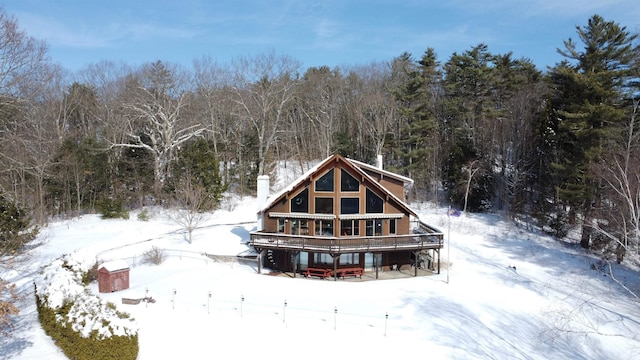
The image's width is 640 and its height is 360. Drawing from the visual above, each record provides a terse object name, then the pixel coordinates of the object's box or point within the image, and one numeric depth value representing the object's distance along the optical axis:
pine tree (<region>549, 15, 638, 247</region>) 28.12
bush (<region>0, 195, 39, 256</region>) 21.77
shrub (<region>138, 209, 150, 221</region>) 34.94
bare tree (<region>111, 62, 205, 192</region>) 38.88
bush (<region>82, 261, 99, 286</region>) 20.66
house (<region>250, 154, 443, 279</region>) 23.28
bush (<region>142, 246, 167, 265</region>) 24.78
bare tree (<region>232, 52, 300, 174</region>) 42.75
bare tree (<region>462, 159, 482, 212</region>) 36.38
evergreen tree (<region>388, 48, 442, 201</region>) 41.06
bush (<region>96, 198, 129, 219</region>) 34.53
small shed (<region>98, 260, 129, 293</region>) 18.88
